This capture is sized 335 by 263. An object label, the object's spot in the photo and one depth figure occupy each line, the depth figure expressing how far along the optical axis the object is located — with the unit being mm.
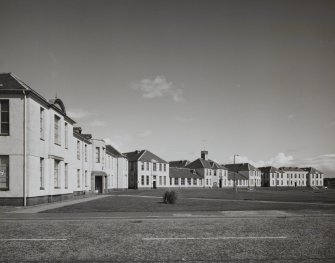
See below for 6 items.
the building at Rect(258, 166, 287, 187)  152838
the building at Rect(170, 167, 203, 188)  89500
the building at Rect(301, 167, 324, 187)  164250
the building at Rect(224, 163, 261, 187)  133625
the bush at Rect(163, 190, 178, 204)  23375
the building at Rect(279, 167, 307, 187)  159250
